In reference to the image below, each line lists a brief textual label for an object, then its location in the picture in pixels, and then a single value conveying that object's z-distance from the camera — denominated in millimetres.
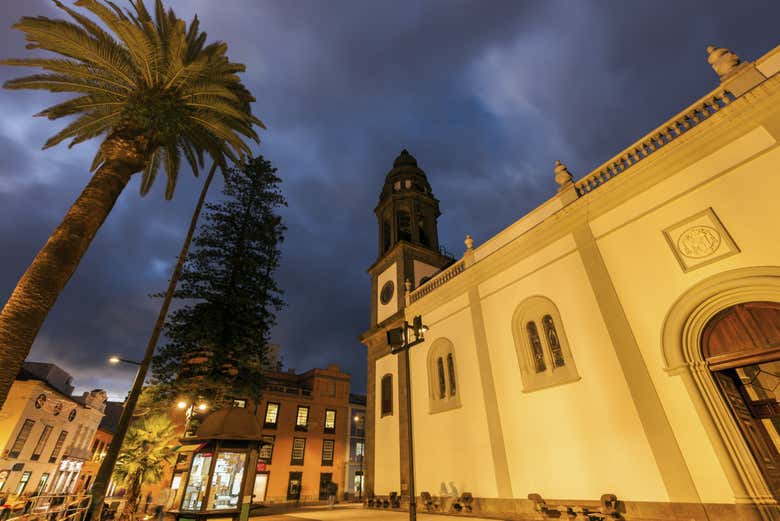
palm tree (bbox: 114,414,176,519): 11781
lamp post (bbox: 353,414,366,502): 37531
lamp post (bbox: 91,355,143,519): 7955
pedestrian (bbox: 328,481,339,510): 32503
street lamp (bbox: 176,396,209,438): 13016
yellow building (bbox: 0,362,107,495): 23828
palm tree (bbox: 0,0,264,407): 6863
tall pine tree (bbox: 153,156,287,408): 14047
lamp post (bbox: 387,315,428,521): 9119
